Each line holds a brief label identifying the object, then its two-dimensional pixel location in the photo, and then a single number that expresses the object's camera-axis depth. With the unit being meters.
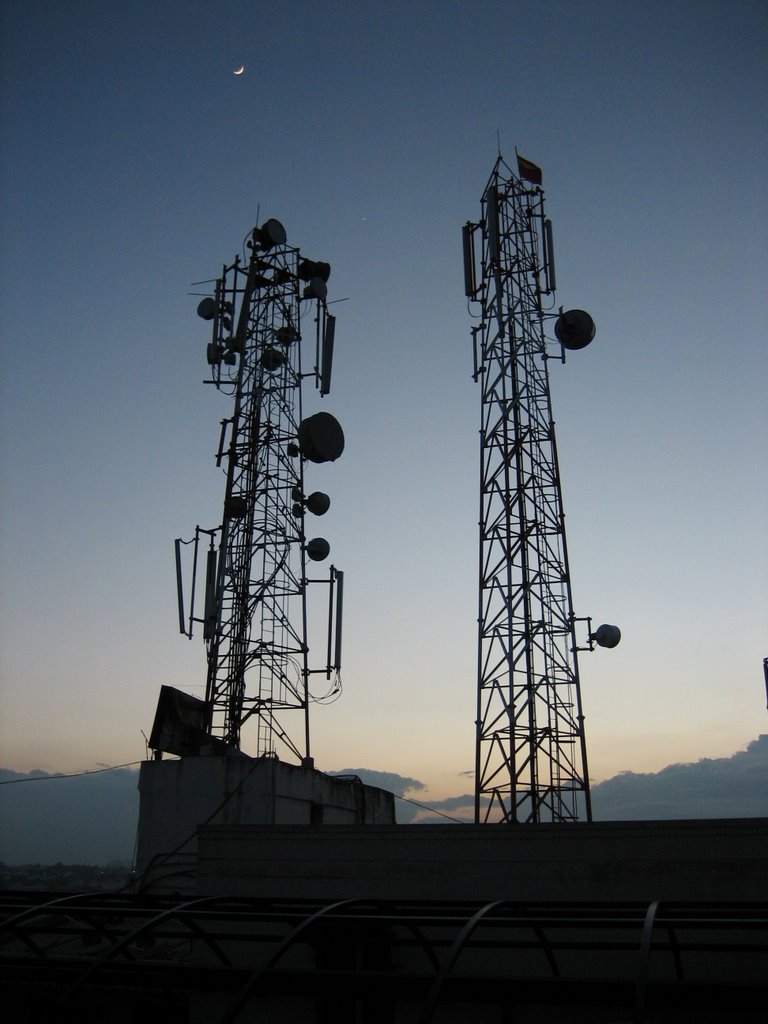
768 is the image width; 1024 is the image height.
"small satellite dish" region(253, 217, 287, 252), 30.39
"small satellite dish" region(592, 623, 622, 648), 22.70
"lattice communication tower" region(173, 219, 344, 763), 26.39
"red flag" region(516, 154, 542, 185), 26.55
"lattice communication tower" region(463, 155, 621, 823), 20.69
